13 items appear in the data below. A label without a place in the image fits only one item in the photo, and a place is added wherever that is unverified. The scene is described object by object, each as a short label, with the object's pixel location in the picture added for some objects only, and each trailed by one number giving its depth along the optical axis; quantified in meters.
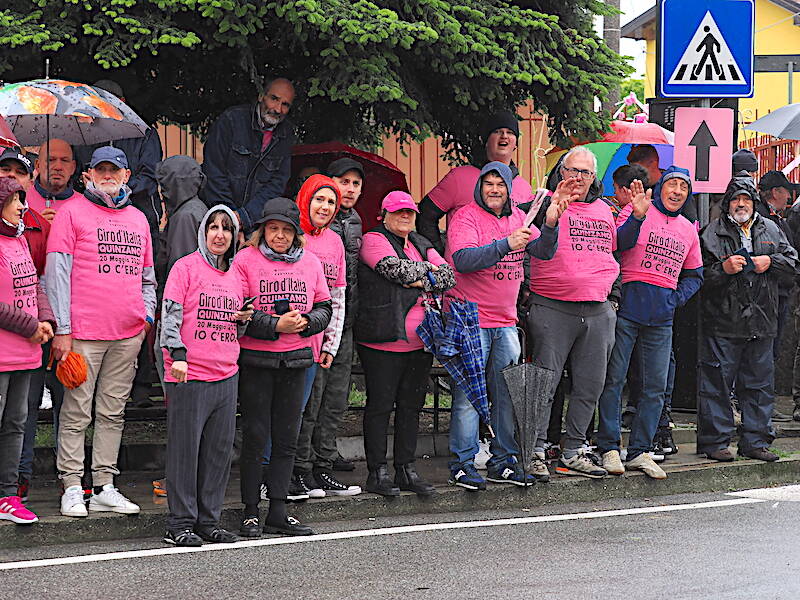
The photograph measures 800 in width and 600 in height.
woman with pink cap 17.48
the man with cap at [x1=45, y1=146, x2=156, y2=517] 15.72
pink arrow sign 21.66
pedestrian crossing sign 22.09
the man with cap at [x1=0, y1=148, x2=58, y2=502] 15.98
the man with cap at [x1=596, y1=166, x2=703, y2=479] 19.61
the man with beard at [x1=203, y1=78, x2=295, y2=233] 19.62
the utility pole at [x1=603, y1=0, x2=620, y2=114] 30.08
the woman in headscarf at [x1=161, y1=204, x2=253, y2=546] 15.17
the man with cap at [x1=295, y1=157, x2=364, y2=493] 17.39
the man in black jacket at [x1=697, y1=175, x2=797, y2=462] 20.69
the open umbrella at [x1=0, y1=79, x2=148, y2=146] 17.06
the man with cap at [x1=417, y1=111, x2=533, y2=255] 20.52
